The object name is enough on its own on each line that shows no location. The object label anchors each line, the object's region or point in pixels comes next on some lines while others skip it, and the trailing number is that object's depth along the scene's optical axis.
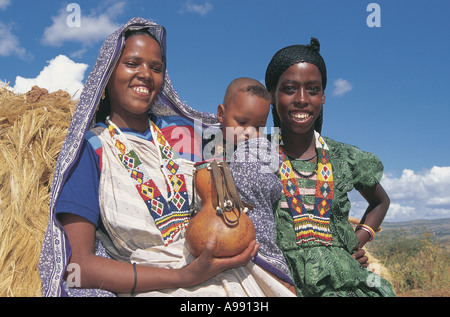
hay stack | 2.71
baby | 2.42
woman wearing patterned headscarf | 2.24
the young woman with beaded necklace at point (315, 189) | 2.72
